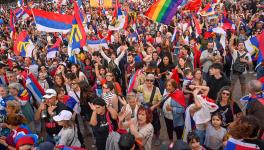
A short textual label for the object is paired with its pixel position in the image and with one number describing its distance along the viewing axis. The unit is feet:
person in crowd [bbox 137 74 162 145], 18.56
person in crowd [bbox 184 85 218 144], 14.71
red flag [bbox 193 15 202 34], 33.73
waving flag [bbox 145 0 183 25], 27.25
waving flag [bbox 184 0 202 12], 35.03
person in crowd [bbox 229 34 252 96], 24.17
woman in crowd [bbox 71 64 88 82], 23.02
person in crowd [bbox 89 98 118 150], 14.88
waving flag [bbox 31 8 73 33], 27.63
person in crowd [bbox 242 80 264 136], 14.06
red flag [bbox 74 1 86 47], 25.46
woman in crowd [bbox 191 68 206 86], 18.18
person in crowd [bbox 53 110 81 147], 14.82
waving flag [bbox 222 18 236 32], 31.74
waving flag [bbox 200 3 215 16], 38.55
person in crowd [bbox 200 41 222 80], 23.60
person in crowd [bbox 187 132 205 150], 12.69
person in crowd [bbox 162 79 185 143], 17.43
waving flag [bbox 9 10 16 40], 38.41
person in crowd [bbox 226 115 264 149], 10.43
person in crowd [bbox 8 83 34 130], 19.71
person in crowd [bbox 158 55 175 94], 23.20
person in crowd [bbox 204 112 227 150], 14.03
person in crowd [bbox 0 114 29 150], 14.08
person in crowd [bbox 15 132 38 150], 11.93
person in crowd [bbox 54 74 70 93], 21.22
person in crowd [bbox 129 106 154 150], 14.67
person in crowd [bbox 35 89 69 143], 16.55
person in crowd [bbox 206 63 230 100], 18.80
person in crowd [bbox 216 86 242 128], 14.88
